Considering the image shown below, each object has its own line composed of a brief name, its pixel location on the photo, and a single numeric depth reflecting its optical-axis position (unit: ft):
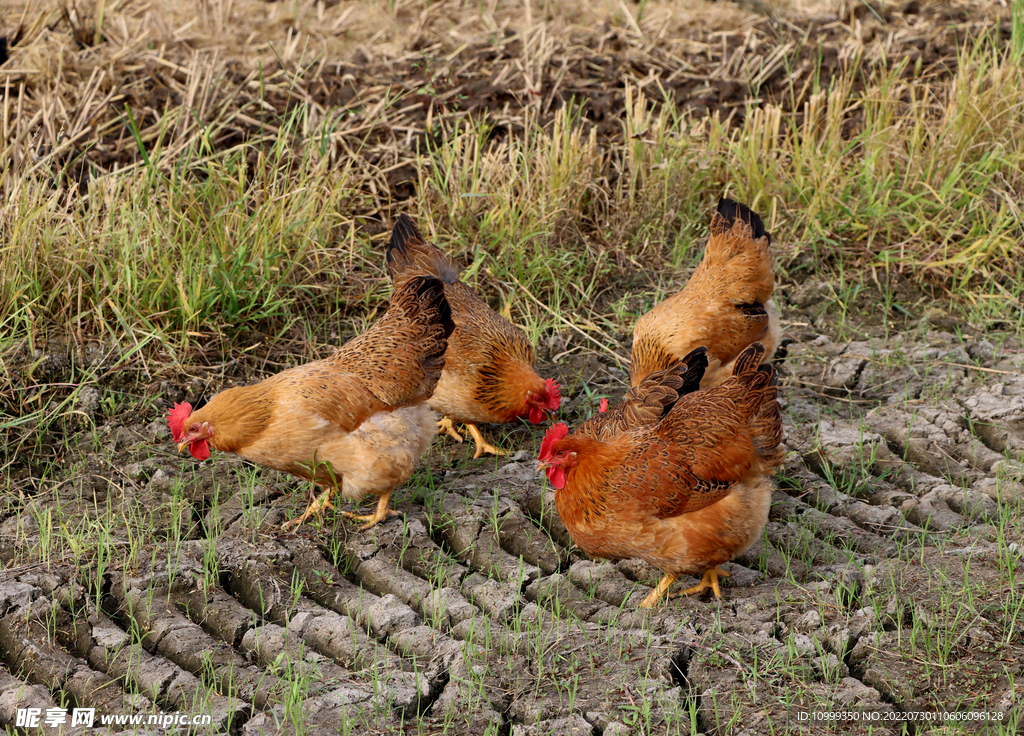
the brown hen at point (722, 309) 27.32
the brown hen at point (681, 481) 20.92
